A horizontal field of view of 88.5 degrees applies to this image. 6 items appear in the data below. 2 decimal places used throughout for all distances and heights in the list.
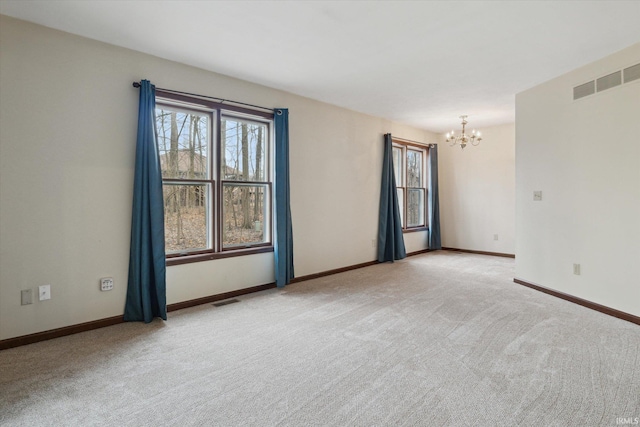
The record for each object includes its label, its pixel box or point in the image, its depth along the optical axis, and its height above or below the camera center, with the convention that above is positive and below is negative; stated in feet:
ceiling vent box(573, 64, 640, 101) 10.62 +4.21
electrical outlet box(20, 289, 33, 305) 9.07 -2.31
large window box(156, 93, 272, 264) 12.07 +1.25
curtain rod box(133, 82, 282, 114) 10.77 +4.29
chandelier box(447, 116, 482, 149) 19.37 +4.61
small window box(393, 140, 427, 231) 22.71 +1.73
